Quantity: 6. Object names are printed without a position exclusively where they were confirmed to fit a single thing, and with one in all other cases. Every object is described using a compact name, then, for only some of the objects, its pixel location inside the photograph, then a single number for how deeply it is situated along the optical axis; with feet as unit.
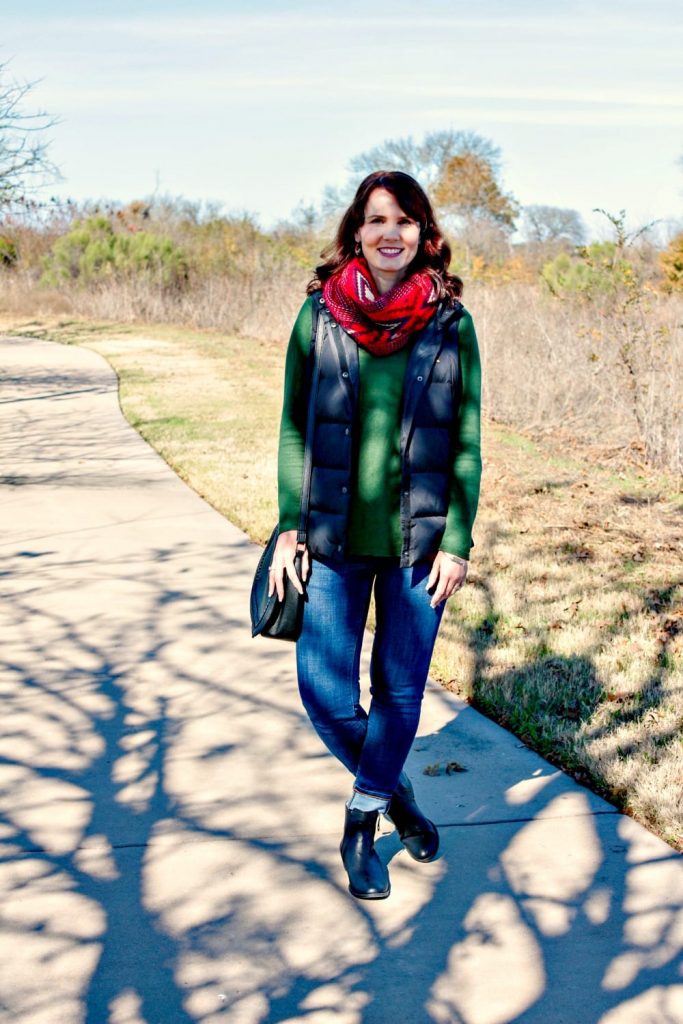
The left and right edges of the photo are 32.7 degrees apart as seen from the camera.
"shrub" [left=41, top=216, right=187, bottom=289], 98.12
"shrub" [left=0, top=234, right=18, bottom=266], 112.56
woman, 9.43
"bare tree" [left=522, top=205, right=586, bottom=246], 184.65
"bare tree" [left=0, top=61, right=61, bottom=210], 55.52
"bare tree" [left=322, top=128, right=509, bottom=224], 148.05
